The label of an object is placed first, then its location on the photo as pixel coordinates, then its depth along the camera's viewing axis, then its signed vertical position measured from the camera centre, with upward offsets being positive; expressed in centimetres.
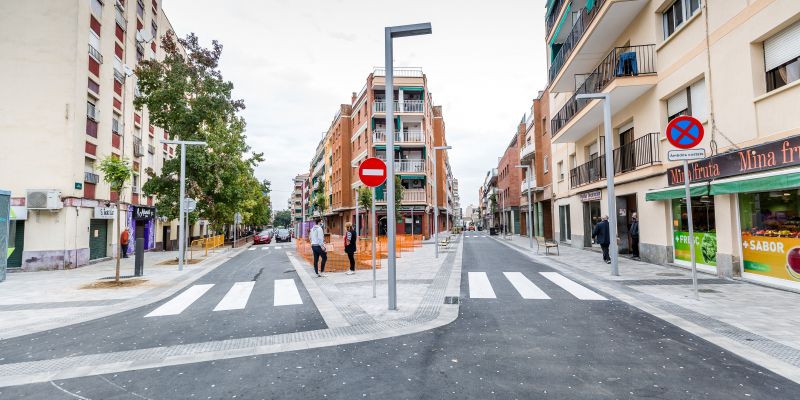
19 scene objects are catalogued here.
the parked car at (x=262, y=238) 3784 -127
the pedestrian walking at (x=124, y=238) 1730 -48
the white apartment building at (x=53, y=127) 1572 +430
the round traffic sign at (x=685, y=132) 738 +165
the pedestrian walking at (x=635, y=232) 1441 -48
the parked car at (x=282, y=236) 4166 -119
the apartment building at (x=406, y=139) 3609 +818
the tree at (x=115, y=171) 1101 +161
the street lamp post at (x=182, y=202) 1453 +95
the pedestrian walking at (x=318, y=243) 1170 -57
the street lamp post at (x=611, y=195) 1040 +65
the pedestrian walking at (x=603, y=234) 1384 -52
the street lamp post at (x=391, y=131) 666 +163
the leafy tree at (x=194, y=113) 1848 +553
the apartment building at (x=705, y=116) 832 +287
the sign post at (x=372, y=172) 725 +97
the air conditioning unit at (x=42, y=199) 1551 +120
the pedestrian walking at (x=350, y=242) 1205 -58
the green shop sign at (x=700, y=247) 1062 -85
